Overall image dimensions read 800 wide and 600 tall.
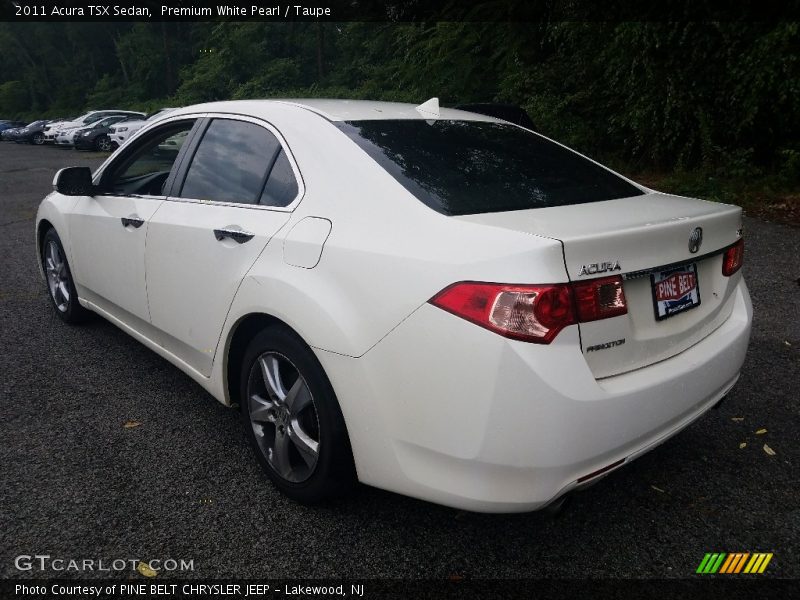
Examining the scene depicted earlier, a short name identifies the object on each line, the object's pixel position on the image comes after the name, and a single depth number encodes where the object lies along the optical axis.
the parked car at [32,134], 31.55
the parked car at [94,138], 24.22
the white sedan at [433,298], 1.84
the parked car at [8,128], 34.01
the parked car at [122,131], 22.64
